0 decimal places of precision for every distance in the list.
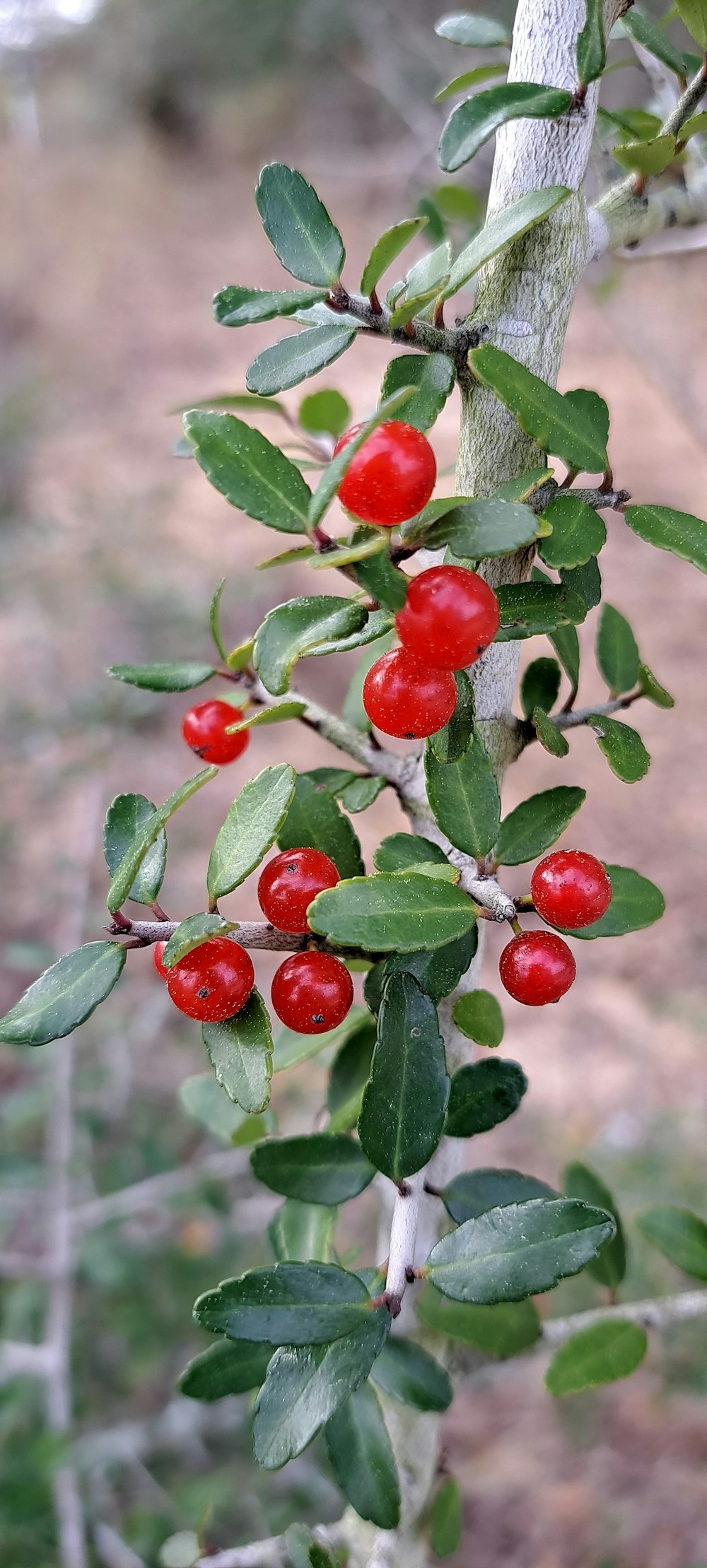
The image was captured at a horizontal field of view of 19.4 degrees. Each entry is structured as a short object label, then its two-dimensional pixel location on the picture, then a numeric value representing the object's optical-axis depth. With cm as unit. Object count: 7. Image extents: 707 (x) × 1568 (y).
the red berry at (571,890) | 15
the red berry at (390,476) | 13
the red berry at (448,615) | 13
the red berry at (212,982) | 14
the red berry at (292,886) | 15
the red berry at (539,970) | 15
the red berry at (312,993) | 15
